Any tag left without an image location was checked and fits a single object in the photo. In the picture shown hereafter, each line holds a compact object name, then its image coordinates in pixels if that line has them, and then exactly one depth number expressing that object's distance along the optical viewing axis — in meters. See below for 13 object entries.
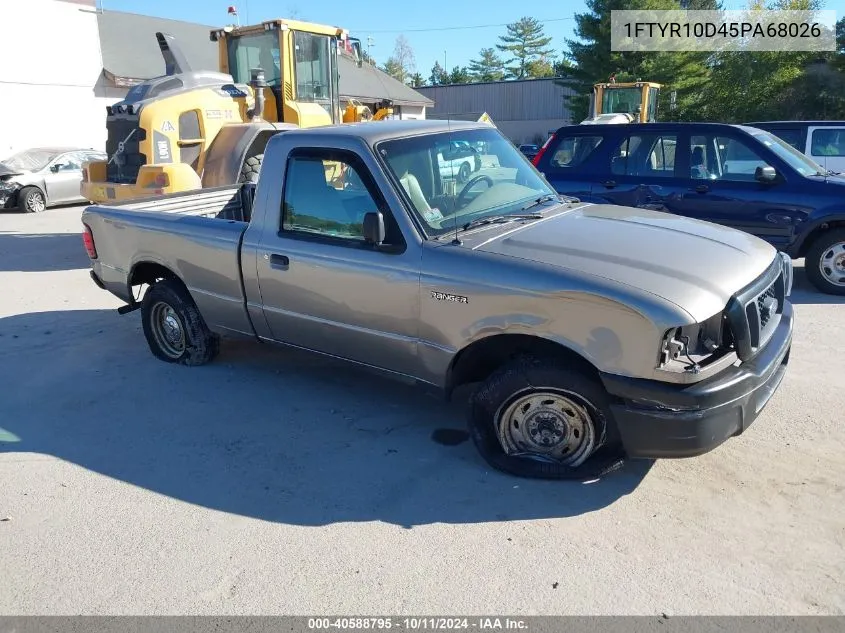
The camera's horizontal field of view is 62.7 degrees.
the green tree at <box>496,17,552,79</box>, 85.94
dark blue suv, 7.52
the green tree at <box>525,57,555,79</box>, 83.06
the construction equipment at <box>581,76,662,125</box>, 21.02
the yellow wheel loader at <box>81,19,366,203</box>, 10.12
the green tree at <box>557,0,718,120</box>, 35.41
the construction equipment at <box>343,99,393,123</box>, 12.67
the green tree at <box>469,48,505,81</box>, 88.62
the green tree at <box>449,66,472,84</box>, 87.44
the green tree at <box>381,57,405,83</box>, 79.44
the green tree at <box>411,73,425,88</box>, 83.03
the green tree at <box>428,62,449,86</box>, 92.56
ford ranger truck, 3.31
